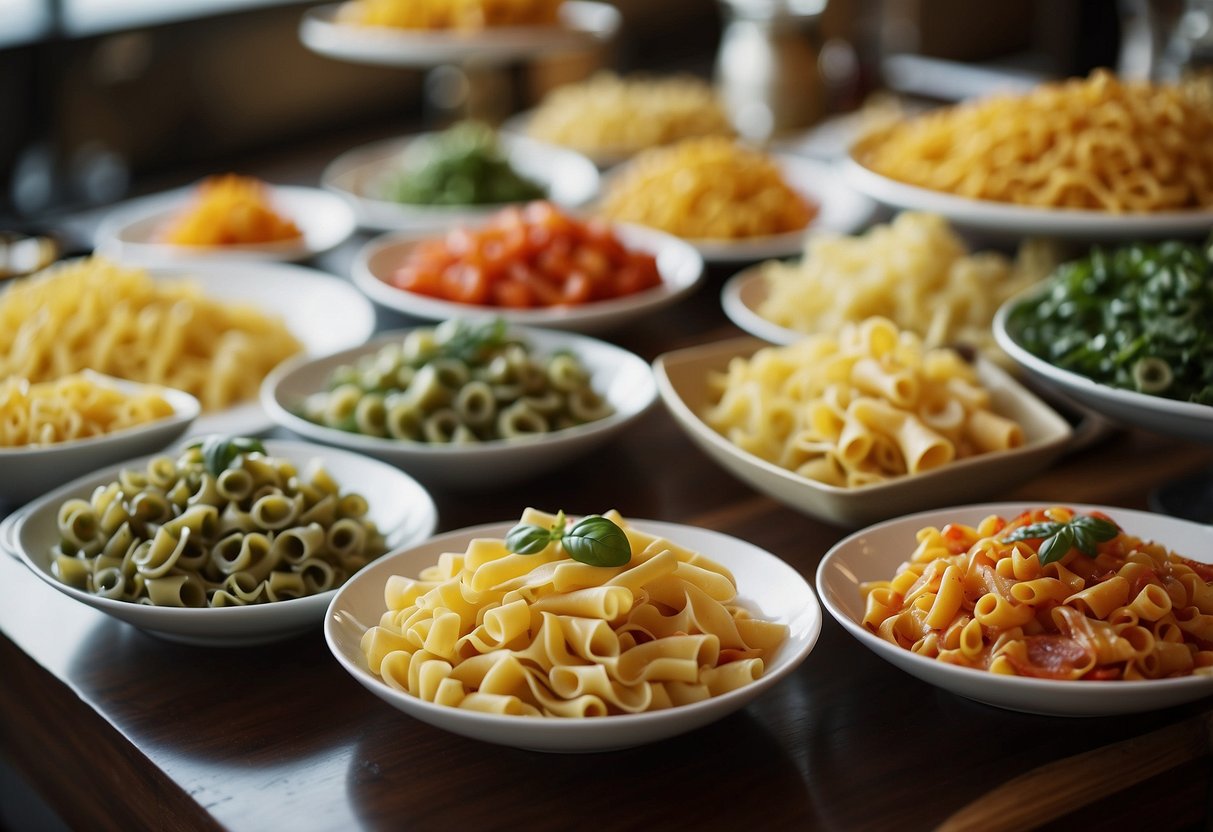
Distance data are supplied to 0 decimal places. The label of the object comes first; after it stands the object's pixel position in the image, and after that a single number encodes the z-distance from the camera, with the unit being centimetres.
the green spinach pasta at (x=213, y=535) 141
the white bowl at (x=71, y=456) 165
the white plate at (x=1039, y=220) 207
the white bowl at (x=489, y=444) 169
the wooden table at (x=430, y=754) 118
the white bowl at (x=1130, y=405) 149
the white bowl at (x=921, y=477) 155
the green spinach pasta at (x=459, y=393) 178
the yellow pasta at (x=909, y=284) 207
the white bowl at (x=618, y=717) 112
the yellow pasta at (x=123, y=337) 201
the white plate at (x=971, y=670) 114
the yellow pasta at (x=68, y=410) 171
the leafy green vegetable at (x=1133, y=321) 160
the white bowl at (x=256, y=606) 134
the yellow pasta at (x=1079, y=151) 216
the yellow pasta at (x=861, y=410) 163
